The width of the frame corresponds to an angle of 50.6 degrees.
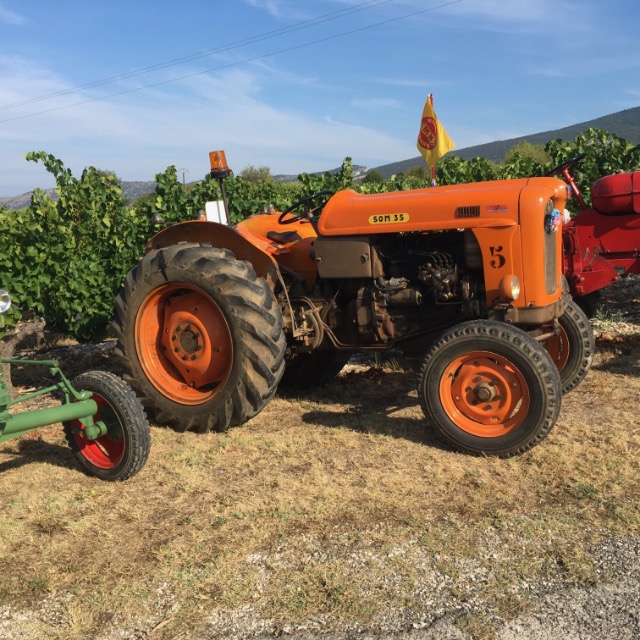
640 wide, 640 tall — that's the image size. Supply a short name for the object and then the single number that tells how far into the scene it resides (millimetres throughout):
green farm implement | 3541
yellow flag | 7281
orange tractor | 3922
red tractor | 6453
